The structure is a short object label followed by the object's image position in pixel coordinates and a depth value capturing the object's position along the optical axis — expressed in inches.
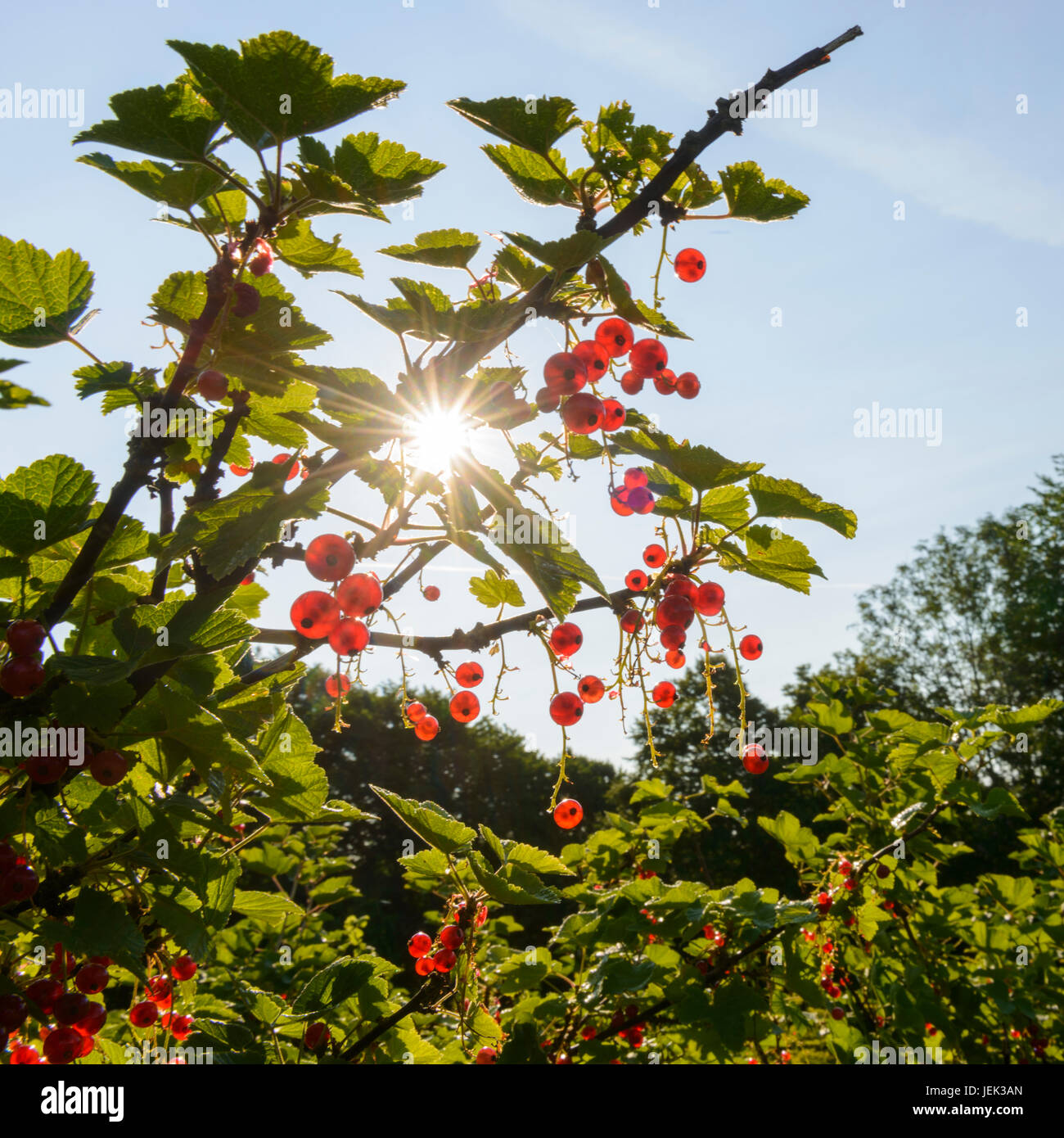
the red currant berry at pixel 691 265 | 10.1
